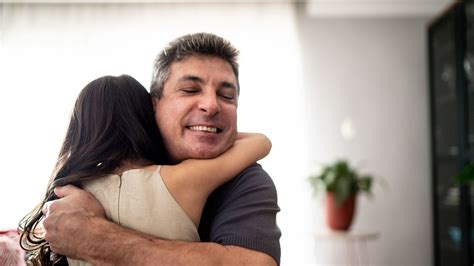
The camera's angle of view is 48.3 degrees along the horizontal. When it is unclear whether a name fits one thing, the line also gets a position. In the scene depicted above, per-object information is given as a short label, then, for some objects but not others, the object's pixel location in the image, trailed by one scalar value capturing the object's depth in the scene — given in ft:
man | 3.83
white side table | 15.64
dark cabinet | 13.32
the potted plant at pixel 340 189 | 13.52
